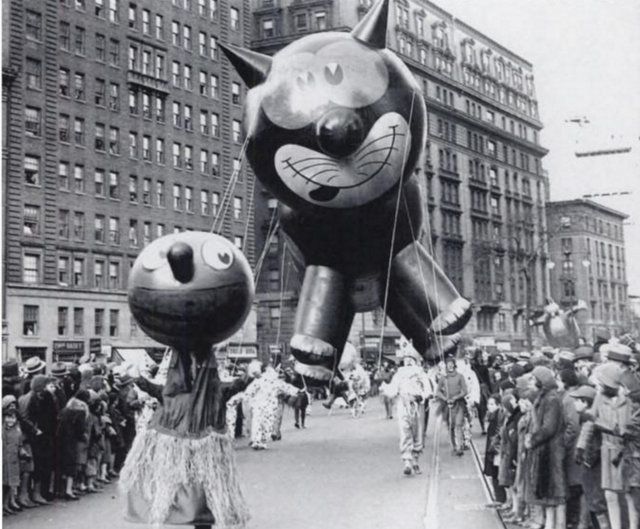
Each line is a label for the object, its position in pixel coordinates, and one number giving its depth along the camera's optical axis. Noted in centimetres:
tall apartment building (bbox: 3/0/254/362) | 3494
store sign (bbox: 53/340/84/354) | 3506
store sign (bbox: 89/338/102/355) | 3684
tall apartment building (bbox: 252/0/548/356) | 4484
